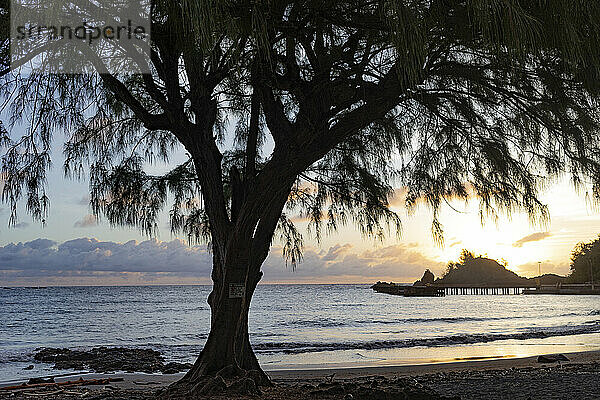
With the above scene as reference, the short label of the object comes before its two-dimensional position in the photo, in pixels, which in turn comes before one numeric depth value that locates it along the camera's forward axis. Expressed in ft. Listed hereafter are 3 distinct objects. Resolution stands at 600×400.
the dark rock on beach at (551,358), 33.60
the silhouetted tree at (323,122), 12.53
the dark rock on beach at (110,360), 38.22
